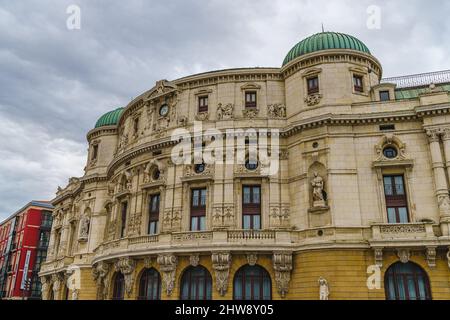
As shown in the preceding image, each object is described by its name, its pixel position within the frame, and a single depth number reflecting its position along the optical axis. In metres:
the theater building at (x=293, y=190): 26.66
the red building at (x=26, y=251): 66.38
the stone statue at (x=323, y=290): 25.77
